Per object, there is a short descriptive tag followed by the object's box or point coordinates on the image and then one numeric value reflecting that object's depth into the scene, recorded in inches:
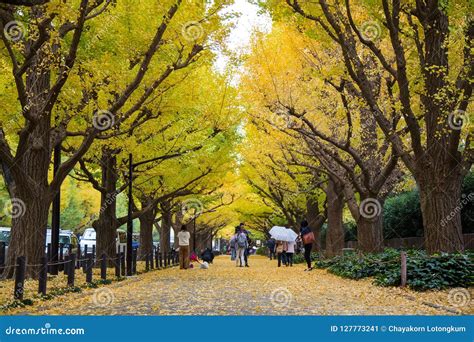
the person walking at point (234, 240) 1010.3
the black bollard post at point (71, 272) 487.8
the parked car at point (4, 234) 1520.7
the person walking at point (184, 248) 871.1
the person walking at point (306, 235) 771.4
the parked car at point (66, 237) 1619.0
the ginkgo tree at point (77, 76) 461.4
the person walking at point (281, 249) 1023.6
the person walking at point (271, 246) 1601.1
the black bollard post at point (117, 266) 651.5
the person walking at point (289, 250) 1007.0
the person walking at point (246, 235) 968.3
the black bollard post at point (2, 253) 684.1
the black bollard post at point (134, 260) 741.8
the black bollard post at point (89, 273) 531.4
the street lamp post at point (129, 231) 684.1
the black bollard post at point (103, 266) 587.8
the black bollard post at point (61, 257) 765.3
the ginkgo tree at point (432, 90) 460.1
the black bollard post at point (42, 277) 417.7
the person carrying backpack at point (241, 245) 1003.7
